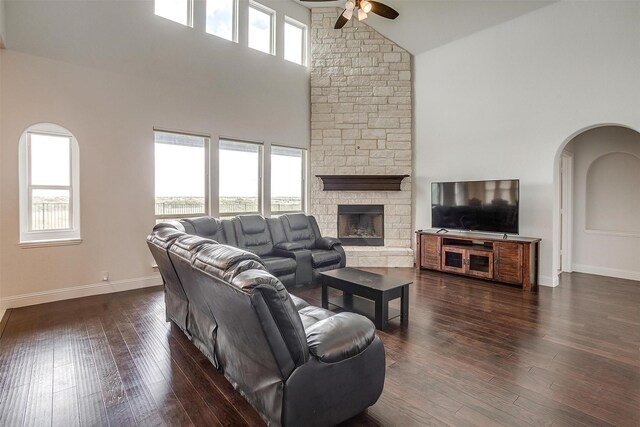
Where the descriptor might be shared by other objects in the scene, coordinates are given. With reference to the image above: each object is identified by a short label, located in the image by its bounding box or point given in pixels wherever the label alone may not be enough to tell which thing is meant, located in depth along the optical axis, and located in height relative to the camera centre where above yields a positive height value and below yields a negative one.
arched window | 4.17 +0.28
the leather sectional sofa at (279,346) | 1.66 -0.78
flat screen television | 5.07 +0.06
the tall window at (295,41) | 6.57 +3.41
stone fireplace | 6.64 +1.87
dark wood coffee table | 3.32 -0.90
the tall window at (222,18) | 5.50 +3.25
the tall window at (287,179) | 6.46 +0.58
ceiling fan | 4.09 +2.58
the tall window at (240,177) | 5.78 +0.55
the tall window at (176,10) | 4.95 +3.07
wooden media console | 4.79 -0.76
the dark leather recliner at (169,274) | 2.76 -0.61
